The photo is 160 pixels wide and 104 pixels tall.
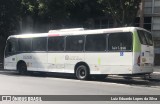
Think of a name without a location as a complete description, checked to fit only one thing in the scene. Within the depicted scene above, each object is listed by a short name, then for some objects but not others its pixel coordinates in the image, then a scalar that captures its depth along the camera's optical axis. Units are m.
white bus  18.16
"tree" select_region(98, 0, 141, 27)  24.69
